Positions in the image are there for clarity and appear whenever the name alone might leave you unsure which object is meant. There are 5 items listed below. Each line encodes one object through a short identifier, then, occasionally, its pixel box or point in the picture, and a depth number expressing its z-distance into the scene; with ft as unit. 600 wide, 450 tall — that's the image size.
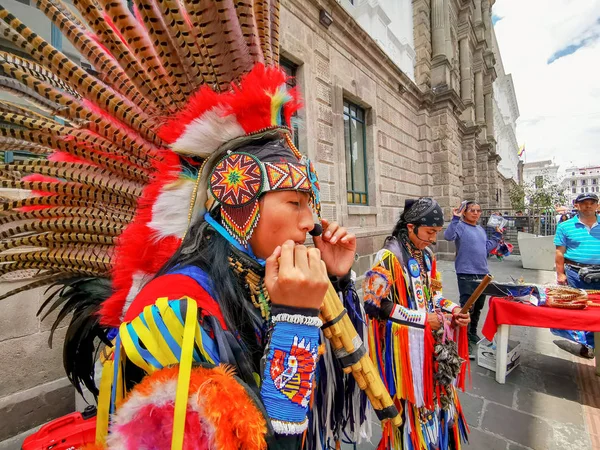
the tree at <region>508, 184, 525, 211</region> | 69.14
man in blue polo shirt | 12.74
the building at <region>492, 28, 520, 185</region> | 86.74
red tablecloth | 9.46
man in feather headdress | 2.91
